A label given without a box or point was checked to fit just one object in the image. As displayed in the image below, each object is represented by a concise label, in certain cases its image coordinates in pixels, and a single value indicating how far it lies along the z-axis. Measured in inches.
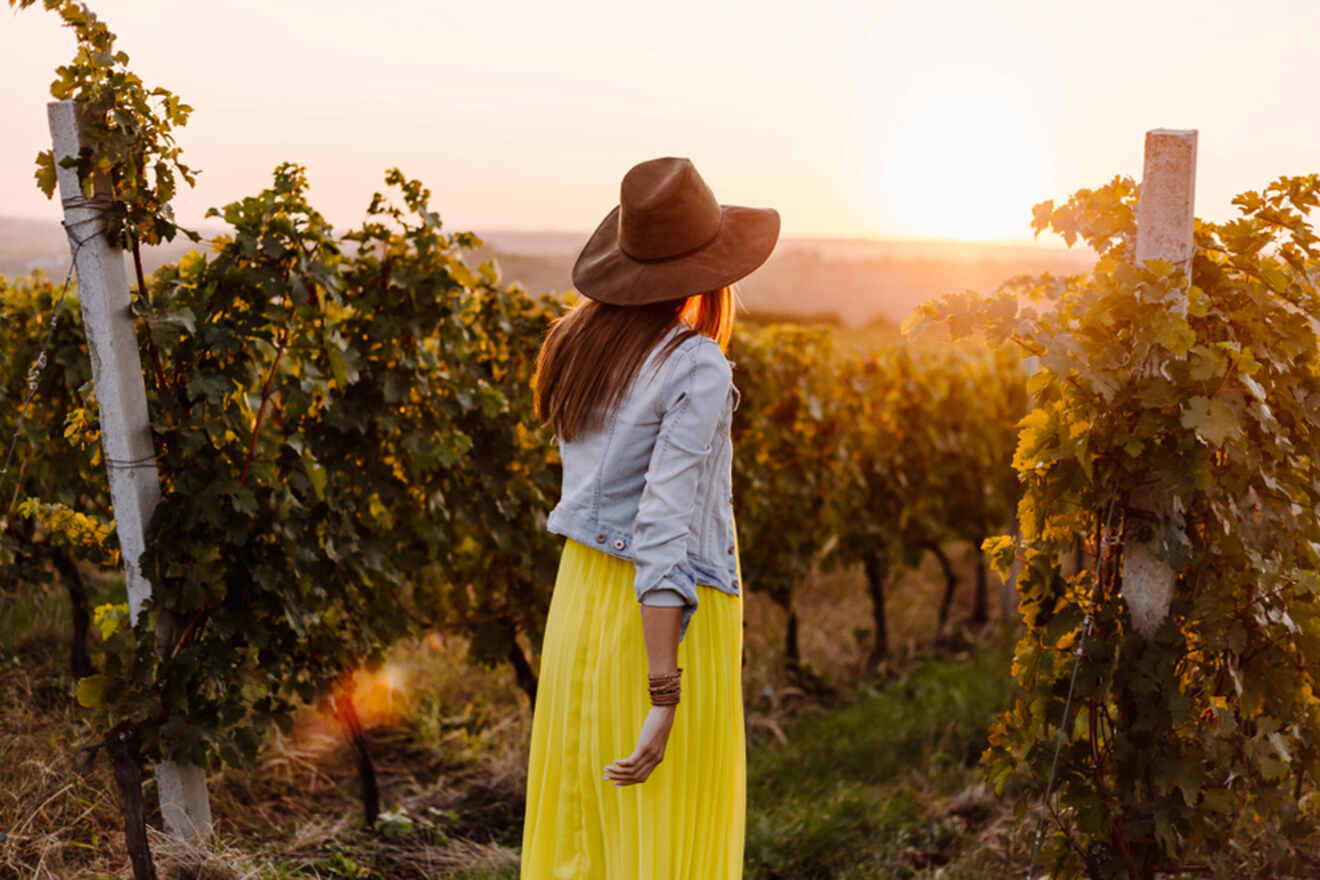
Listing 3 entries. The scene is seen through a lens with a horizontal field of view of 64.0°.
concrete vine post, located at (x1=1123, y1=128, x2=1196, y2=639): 99.6
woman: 74.3
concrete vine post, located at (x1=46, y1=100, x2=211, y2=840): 106.7
